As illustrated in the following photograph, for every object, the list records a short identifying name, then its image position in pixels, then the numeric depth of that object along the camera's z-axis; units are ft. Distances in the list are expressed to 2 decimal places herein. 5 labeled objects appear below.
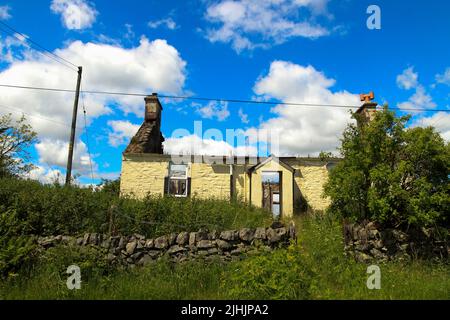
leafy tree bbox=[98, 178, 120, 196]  59.36
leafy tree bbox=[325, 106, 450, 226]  24.21
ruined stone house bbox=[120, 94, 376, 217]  54.13
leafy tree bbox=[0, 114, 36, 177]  75.77
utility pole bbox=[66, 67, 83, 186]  50.19
